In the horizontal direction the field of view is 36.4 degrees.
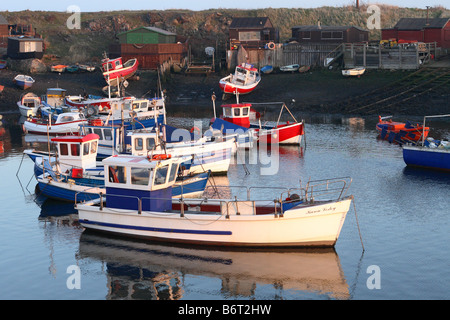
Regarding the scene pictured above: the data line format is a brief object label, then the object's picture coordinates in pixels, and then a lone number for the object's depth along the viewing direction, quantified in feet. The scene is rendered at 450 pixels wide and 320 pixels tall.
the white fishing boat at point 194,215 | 84.07
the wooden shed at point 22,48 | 267.80
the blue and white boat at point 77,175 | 104.88
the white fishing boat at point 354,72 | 226.38
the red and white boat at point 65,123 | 175.73
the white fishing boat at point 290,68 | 242.58
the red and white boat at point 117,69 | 238.07
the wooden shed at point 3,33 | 291.79
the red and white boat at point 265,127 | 158.81
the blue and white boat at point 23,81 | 239.30
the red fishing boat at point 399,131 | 150.10
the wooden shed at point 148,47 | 260.21
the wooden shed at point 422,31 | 249.14
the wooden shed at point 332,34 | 261.65
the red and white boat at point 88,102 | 188.61
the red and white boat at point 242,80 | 222.89
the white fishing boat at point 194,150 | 117.39
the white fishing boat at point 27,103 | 218.59
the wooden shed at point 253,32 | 270.05
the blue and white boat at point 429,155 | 127.85
